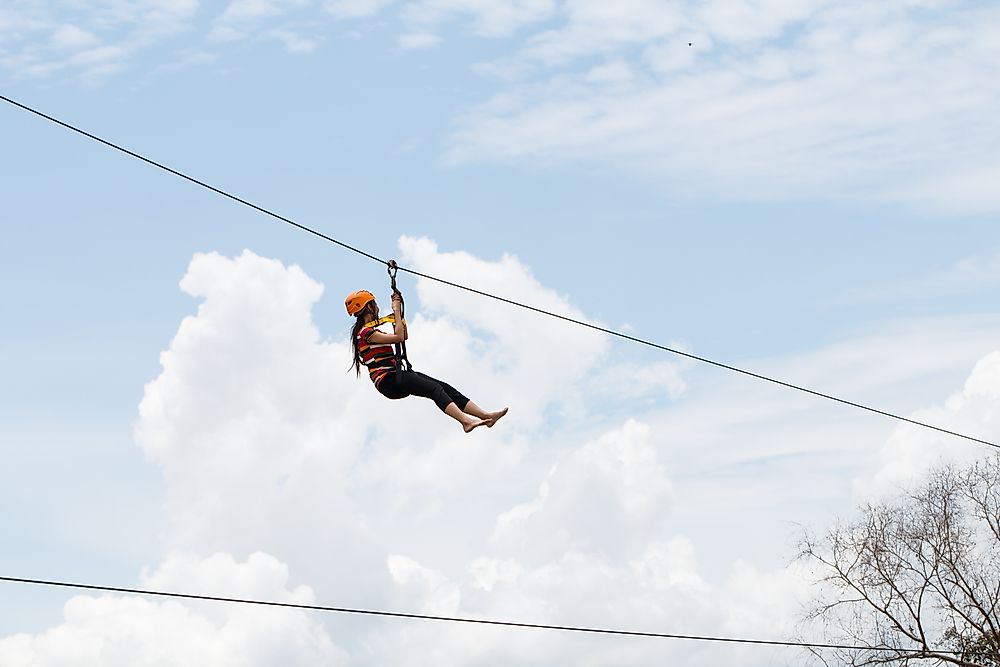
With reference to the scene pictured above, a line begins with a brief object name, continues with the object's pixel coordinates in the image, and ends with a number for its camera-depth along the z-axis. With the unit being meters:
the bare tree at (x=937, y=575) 30.92
